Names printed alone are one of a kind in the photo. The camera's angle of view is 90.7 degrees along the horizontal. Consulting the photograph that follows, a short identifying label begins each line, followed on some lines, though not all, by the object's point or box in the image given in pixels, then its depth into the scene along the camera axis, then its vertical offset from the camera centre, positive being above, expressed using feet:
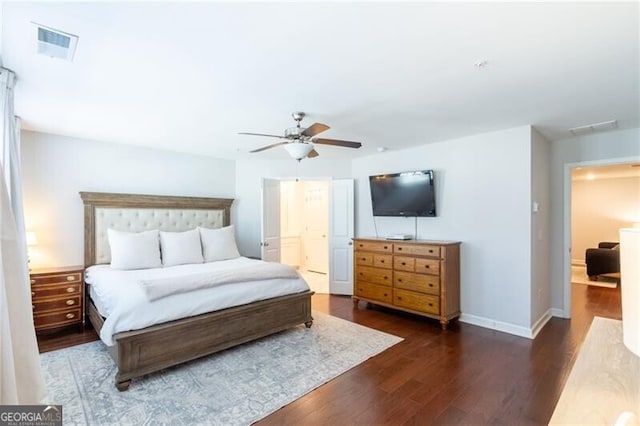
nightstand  11.76 -3.24
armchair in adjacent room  20.83 -3.46
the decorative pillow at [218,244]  15.44 -1.63
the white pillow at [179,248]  14.30 -1.67
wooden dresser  13.15 -2.94
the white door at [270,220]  17.72 -0.50
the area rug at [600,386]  3.10 -2.00
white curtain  3.57 -1.42
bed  8.71 -3.40
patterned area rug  7.39 -4.72
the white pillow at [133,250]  13.16 -1.62
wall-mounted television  14.76 +0.84
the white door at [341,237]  18.44 -1.54
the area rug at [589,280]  20.76 -4.91
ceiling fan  10.09 +2.26
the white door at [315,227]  25.36 -1.27
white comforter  8.74 -2.72
